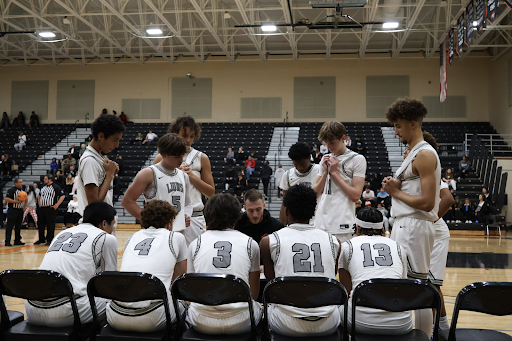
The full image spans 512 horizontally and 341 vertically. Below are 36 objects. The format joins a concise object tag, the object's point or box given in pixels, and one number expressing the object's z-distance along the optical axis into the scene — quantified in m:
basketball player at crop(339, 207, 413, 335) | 2.51
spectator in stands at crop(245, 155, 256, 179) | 17.16
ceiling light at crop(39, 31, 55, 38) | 17.91
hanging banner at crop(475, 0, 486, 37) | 11.55
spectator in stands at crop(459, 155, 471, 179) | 16.17
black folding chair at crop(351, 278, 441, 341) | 2.28
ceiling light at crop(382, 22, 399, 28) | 15.92
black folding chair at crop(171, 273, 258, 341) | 2.34
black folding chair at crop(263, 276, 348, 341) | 2.29
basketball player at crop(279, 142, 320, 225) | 3.75
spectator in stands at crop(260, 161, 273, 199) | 16.31
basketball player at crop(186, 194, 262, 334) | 2.52
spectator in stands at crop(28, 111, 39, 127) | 24.32
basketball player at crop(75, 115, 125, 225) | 3.25
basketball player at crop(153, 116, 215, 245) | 3.86
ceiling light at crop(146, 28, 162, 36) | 17.56
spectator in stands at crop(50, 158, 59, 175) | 18.31
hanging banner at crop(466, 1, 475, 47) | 12.86
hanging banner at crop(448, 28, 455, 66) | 15.21
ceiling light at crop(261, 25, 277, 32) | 16.32
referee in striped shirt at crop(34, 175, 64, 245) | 10.27
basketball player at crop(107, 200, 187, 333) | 2.58
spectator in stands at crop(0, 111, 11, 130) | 24.40
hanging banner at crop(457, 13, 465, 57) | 13.71
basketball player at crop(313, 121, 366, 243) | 3.53
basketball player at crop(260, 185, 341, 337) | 2.48
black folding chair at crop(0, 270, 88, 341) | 2.49
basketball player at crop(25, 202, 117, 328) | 2.66
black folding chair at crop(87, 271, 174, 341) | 2.41
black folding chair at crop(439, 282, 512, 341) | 2.26
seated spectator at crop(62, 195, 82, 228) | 12.78
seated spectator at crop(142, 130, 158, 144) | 21.13
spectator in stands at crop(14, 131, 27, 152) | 21.71
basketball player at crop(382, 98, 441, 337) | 2.82
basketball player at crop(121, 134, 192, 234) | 3.34
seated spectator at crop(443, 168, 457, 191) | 13.64
